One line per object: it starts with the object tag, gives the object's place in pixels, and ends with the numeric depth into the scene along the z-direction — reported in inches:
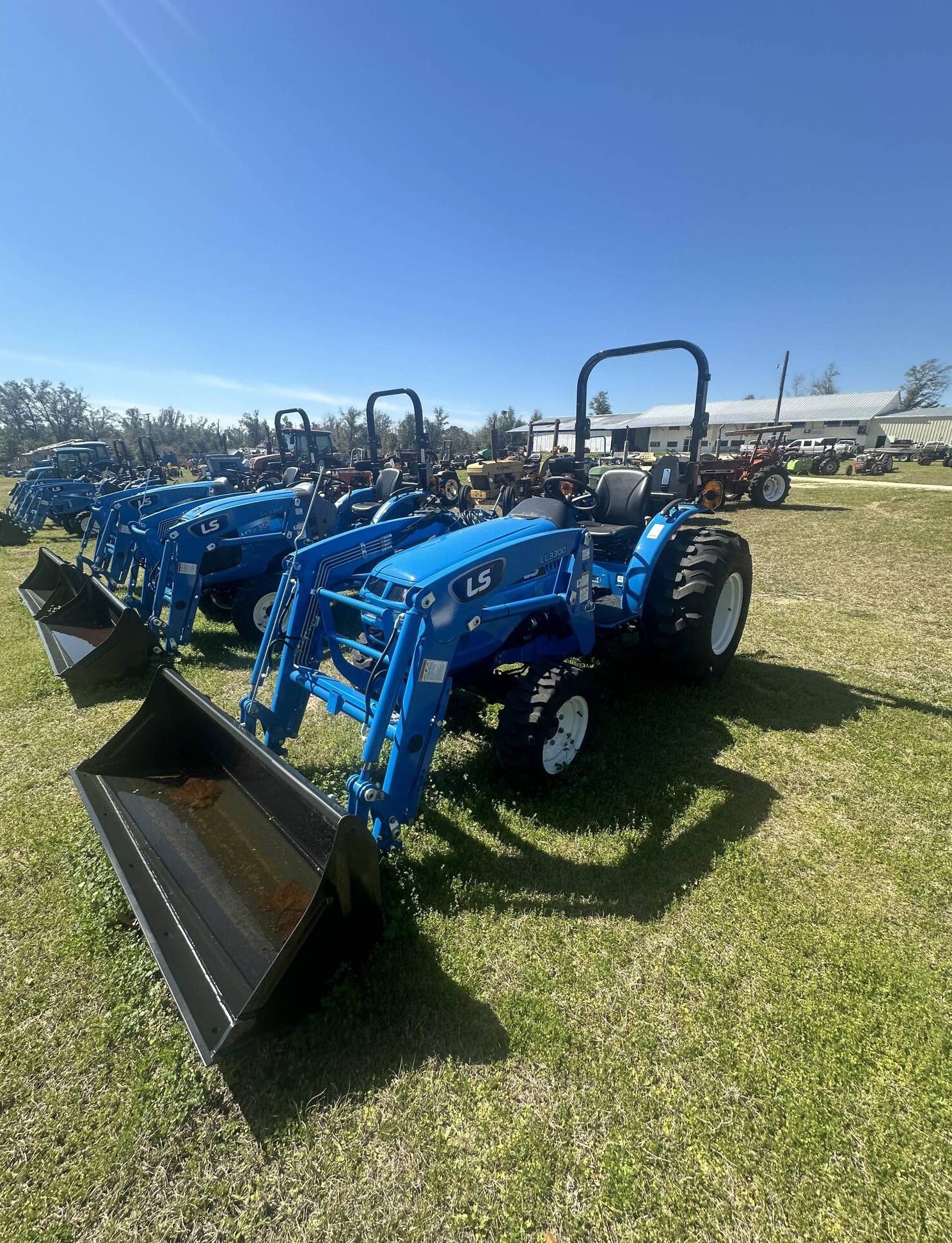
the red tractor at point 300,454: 351.3
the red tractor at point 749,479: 586.9
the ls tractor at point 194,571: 193.0
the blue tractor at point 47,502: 527.5
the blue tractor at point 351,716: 76.2
